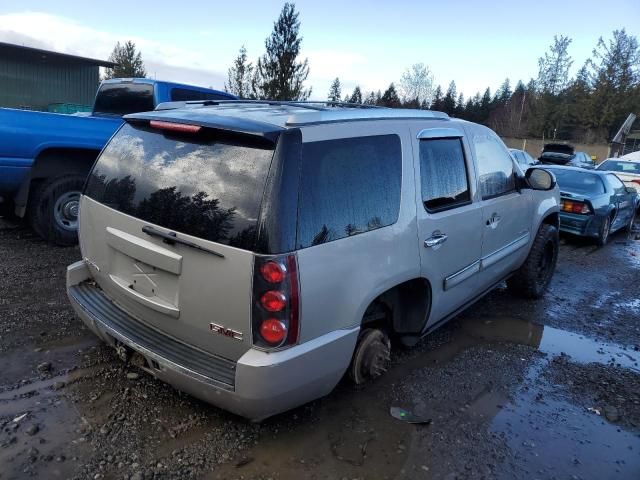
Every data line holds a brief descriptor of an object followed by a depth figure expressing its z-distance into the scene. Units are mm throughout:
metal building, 27516
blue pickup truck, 5180
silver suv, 2352
